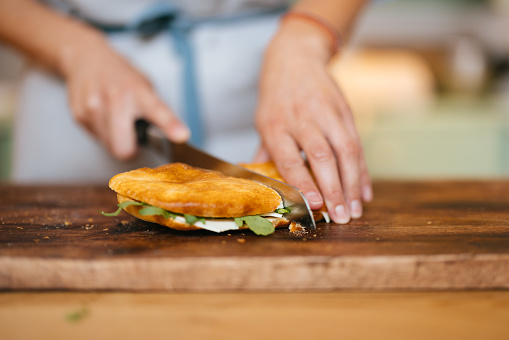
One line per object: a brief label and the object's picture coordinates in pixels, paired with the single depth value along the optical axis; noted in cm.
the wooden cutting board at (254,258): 49
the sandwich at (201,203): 53
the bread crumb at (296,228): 55
